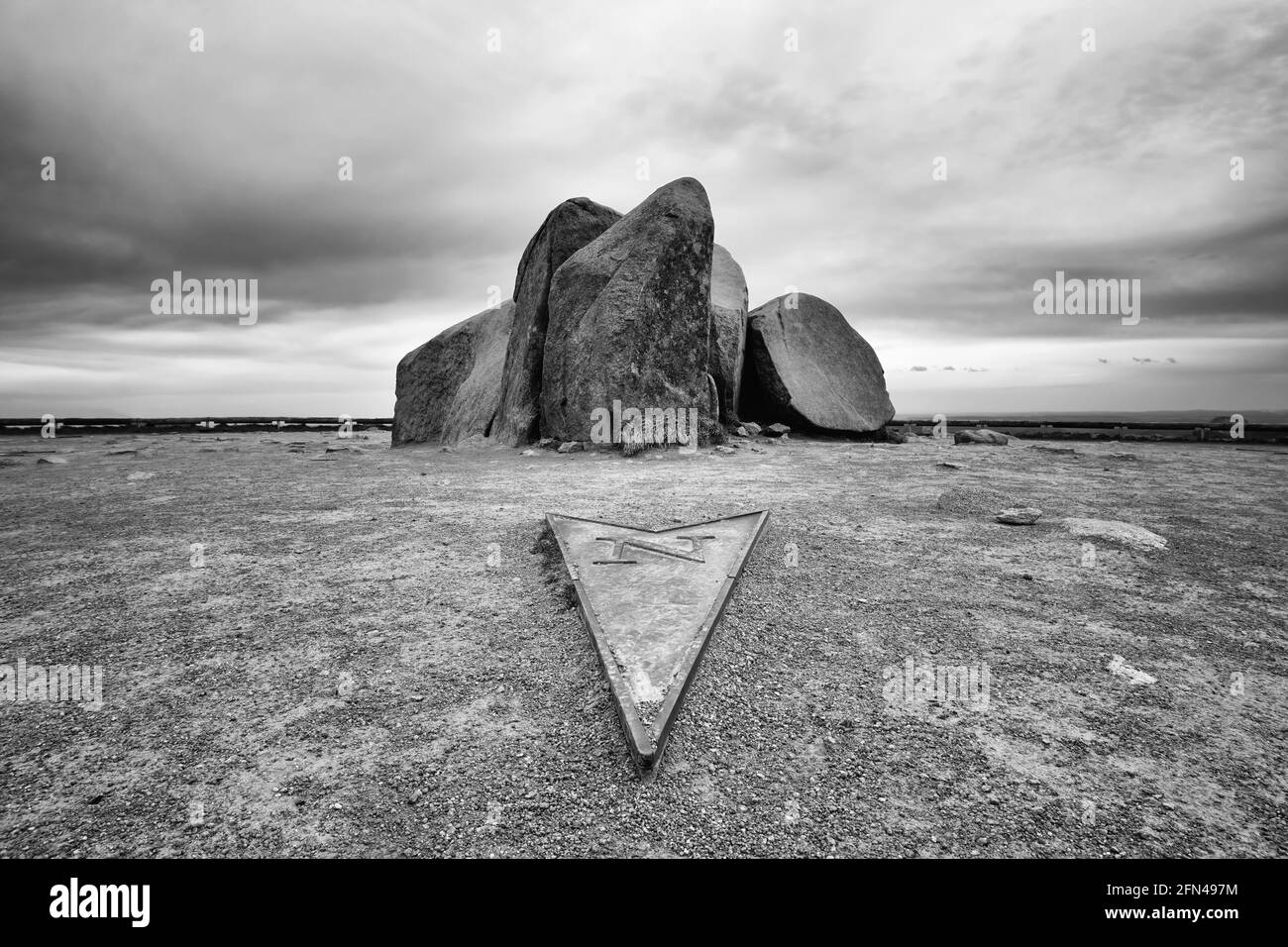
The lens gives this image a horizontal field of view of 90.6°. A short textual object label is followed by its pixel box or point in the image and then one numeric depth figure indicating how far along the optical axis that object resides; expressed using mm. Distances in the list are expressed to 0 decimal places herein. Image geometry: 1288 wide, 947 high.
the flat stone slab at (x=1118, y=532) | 4961
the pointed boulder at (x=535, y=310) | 12562
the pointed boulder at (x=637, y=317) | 10625
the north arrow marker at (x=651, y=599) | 2420
